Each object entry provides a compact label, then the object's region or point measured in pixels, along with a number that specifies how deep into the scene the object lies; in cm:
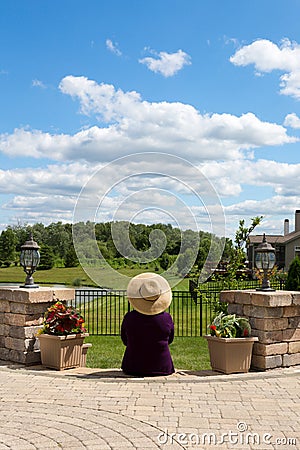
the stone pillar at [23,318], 834
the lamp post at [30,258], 868
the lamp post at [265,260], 834
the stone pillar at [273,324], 788
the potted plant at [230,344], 767
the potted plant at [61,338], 796
